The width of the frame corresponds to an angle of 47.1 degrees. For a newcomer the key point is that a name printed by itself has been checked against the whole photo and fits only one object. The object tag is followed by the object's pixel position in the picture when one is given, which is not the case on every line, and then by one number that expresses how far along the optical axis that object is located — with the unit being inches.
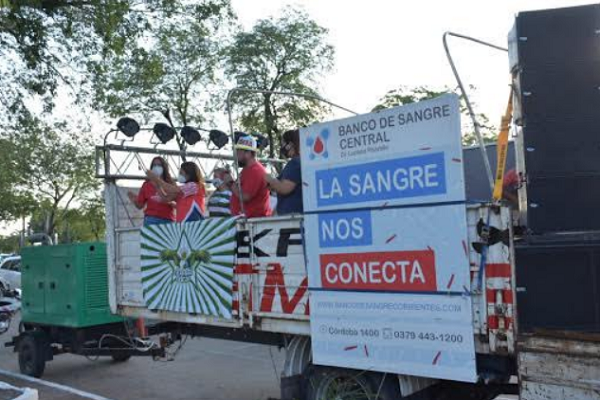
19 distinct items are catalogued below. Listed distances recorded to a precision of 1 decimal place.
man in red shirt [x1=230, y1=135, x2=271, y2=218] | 223.5
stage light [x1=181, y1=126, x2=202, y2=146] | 276.7
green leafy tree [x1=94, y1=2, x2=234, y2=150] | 855.1
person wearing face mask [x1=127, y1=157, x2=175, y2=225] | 265.6
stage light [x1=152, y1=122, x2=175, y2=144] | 269.4
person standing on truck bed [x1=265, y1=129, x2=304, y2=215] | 207.8
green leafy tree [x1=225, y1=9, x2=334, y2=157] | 857.5
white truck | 151.7
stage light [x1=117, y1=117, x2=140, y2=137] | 264.5
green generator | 305.7
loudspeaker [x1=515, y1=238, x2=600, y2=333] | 138.6
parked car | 856.9
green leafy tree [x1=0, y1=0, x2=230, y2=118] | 366.3
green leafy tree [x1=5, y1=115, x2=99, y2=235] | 1248.3
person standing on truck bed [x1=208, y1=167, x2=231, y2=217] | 248.2
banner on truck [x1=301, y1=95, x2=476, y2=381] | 155.9
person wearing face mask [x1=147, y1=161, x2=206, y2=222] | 256.7
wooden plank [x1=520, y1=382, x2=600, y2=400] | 136.8
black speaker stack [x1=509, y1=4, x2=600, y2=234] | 146.7
